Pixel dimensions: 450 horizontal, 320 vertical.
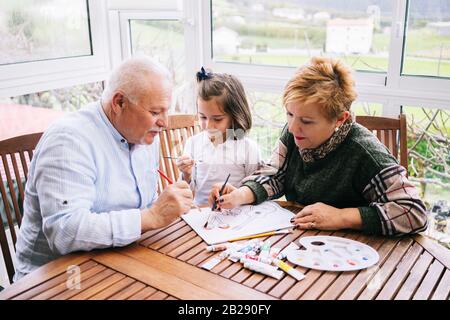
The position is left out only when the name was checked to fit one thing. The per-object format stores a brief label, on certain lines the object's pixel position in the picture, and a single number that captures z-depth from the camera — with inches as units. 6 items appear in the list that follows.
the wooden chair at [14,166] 62.6
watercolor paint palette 45.9
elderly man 48.5
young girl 72.1
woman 52.6
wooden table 41.3
